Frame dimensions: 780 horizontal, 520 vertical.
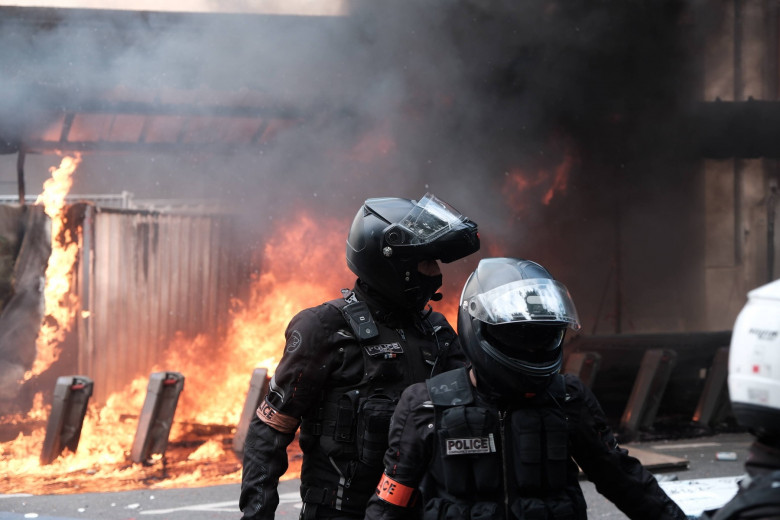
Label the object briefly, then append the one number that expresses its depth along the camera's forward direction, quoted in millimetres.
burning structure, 9188
